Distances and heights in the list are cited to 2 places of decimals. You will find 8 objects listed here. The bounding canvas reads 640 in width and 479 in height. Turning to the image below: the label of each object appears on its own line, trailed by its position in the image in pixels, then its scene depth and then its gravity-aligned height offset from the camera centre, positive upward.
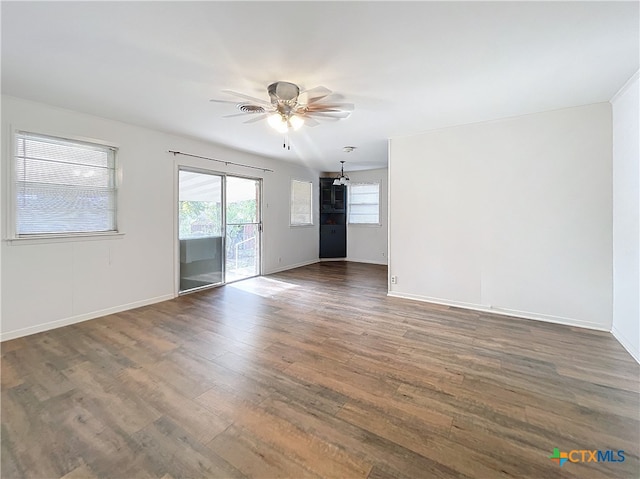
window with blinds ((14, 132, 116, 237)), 3.03 +0.62
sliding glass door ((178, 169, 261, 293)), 4.69 +0.18
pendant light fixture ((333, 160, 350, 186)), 7.15 +1.47
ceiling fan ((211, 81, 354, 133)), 2.60 +1.30
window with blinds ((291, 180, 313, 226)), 7.16 +0.93
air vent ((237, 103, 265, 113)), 2.71 +1.28
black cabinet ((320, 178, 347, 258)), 8.09 +0.55
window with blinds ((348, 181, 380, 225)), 7.83 +0.99
